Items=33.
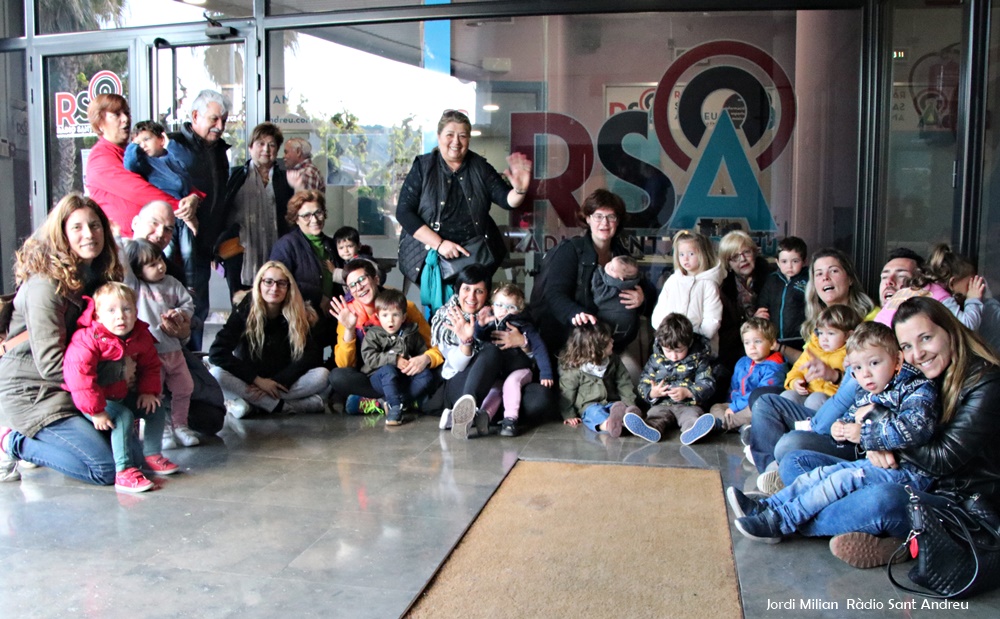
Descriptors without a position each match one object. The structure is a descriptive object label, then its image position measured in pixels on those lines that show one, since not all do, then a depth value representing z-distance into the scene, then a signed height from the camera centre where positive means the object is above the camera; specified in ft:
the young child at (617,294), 18.63 -1.47
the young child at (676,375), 17.12 -2.88
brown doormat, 9.50 -3.91
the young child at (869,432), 10.13 -2.38
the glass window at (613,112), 20.27 +2.59
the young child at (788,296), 17.92 -1.43
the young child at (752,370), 16.69 -2.69
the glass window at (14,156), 24.79 +1.84
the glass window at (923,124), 16.99 +1.96
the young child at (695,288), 17.99 -1.27
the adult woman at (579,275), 18.74 -1.06
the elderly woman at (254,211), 21.15 +0.28
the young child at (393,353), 18.15 -2.60
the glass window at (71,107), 23.35 +2.98
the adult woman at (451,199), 19.90 +0.54
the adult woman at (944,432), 9.81 -2.23
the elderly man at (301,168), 21.93 +1.34
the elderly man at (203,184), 20.21 +0.89
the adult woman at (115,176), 19.04 +0.98
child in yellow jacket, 15.16 -2.11
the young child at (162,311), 15.88 -1.53
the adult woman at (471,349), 17.57 -2.45
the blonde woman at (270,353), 18.16 -2.61
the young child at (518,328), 17.85 -2.18
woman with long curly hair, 13.28 -1.92
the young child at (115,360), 13.08 -2.05
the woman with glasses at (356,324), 18.63 -2.08
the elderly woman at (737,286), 18.62 -1.28
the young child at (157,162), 19.44 +1.31
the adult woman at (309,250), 19.89 -0.59
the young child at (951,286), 14.21 -0.97
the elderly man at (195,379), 16.66 -2.85
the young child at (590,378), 17.60 -3.00
